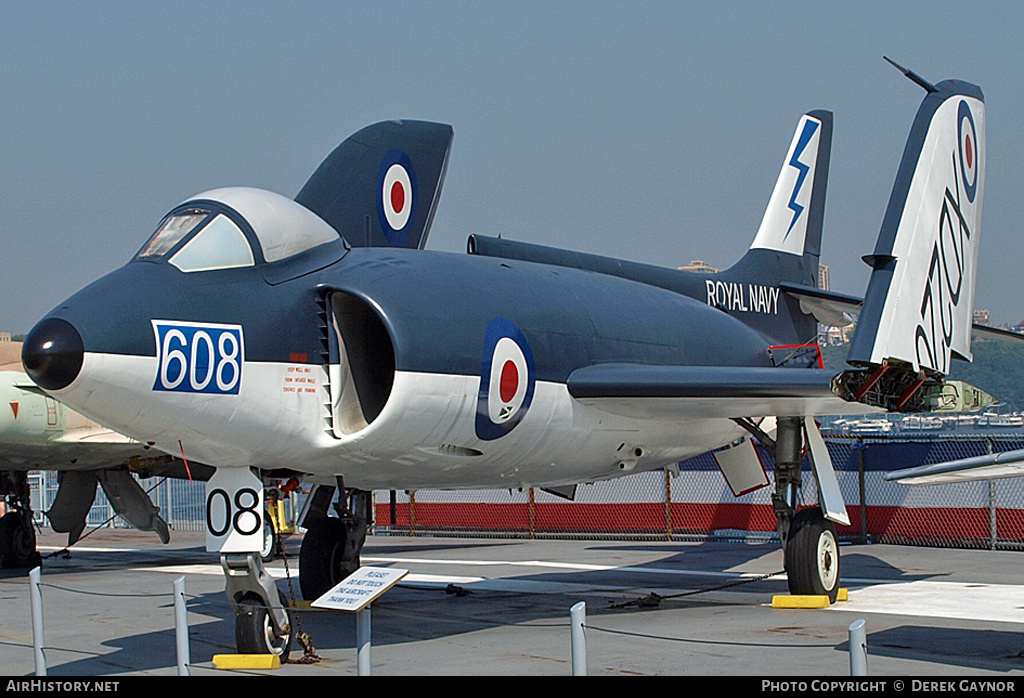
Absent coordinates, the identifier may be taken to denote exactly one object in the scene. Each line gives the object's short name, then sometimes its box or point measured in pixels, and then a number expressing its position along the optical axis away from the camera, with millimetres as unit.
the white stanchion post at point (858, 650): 11242
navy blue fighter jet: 17328
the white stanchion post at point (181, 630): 16641
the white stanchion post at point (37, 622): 17687
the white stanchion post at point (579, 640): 13062
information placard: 15391
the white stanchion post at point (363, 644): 14320
